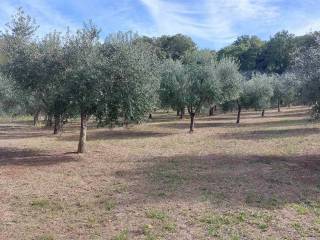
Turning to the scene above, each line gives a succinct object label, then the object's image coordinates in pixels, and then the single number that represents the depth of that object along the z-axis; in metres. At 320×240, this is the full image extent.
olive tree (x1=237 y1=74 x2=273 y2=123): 33.23
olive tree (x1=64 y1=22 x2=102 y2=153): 12.08
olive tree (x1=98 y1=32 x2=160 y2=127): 12.42
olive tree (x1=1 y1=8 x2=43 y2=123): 13.19
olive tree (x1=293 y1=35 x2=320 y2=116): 11.40
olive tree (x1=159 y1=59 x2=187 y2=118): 23.76
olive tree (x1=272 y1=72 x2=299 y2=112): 42.56
